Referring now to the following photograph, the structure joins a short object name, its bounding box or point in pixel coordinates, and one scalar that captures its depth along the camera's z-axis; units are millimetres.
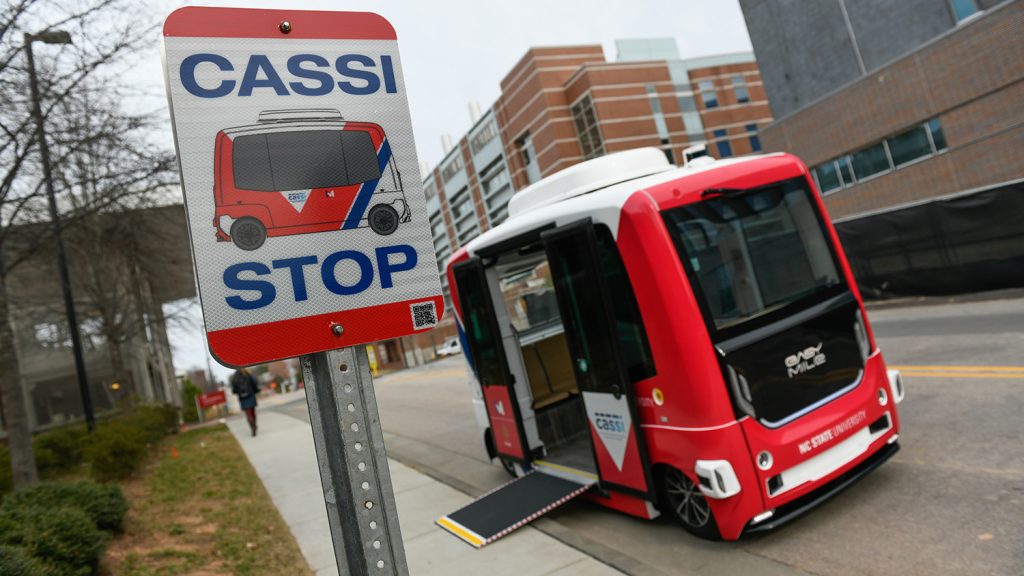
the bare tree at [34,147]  7988
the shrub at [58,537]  4734
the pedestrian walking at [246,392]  16984
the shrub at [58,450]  13039
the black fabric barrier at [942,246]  12734
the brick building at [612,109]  52344
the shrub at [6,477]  9961
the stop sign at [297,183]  1708
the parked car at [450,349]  52812
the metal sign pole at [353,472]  1749
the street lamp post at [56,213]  7906
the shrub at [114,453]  10312
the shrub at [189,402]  32250
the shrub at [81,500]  5910
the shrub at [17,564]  3927
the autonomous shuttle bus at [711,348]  4727
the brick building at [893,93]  19656
